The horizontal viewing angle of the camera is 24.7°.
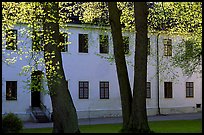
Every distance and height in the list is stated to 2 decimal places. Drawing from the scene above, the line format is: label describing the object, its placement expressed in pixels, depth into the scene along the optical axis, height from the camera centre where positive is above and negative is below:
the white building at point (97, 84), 33.84 -1.47
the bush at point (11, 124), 17.94 -2.26
